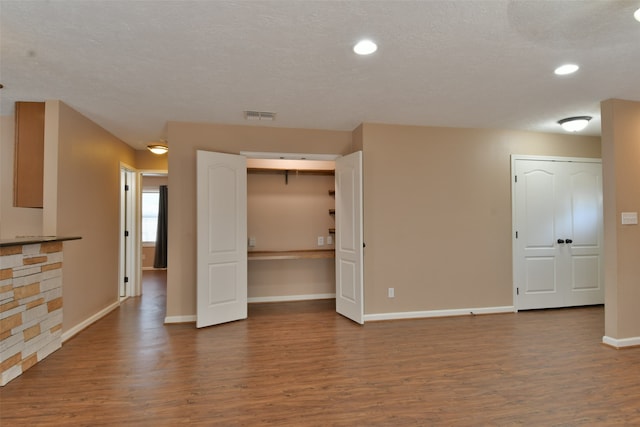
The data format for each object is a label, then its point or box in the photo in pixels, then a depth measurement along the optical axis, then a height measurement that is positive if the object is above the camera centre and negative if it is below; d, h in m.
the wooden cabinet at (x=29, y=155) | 3.62 +0.73
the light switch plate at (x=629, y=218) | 3.51 +0.02
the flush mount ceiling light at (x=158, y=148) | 5.25 +1.17
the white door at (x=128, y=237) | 5.69 -0.23
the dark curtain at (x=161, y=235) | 8.85 -0.30
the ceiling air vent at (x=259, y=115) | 4.05 +1.30
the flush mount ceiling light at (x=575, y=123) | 4.15 +1.19
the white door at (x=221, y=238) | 4.17 -0.19
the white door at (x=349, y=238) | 4.24 -0.20
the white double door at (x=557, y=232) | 4.82 -0.16
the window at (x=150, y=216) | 9.13 +0.19
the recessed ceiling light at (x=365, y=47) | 2.44 +1.27
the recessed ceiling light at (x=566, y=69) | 2.84 +1.27
